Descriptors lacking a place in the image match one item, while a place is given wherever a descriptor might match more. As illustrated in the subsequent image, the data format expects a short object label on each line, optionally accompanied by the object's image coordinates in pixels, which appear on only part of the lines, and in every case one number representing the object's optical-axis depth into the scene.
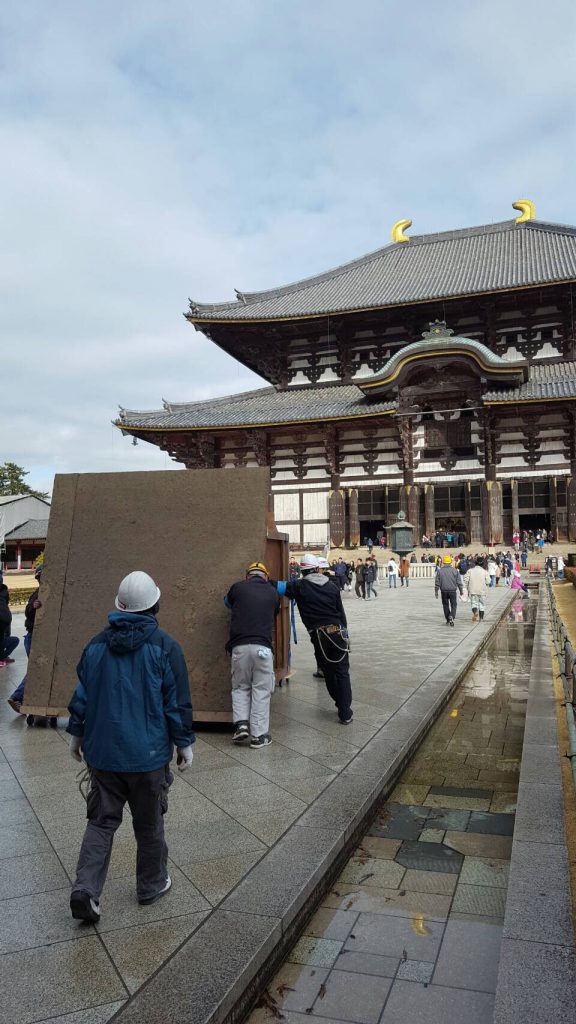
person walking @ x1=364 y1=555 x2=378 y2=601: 22.96
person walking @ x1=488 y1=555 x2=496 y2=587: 26.42
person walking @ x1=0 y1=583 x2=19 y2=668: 9.80
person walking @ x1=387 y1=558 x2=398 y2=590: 26.97
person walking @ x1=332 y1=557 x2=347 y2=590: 21.07
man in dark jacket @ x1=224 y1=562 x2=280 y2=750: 5.97
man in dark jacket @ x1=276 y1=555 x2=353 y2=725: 6.61
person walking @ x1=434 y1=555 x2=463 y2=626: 14.66
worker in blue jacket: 3.20
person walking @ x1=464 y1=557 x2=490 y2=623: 15.16
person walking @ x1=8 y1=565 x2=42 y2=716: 6.94
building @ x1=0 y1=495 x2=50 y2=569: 47.84
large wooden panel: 6.62
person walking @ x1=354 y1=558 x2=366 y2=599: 23.06
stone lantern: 29.39
